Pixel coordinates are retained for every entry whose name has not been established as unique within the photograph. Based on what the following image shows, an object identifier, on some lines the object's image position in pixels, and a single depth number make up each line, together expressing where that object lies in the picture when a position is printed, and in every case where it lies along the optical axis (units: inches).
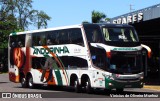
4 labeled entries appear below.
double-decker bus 866.8
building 1241.3
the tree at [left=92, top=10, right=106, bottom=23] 2751.0
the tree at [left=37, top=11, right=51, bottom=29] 4352.9
